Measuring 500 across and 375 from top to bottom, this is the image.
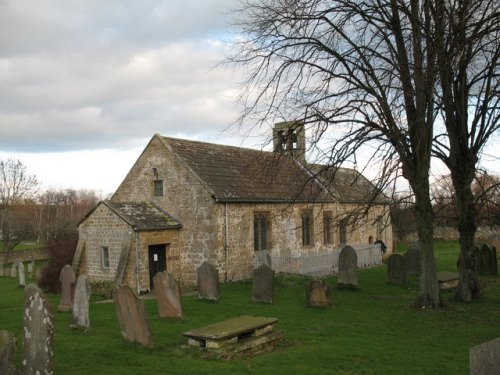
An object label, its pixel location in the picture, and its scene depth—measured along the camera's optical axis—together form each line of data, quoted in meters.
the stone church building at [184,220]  21.48
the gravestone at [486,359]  5.34
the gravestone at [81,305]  11.98
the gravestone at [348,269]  19.64
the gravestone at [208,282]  17.02
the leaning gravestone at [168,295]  13.37
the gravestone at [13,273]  31.86
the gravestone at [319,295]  15.27
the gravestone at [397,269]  20.88
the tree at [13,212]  38.88
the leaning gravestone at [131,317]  10.28
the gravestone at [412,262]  24.91
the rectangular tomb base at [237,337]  9.55
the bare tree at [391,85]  13.55
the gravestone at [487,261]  24.31
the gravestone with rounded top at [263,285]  16.56
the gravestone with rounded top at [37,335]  7.83
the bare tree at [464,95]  13.22
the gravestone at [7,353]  6.83
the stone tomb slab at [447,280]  19.38
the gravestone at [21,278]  25.50
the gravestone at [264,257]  22.89
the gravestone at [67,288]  15.42
